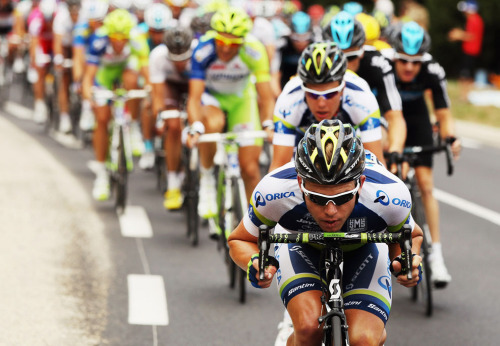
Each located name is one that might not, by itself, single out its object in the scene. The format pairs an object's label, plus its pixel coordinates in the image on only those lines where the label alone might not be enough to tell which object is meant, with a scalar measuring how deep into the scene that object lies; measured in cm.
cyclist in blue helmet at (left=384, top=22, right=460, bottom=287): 1695
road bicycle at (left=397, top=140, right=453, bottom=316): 1578
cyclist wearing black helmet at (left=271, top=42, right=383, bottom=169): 1300
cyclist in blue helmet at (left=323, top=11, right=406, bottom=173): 1560
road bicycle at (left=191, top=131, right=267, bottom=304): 1717
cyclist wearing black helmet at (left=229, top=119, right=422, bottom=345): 931
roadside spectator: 4444
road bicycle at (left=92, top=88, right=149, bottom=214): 2306
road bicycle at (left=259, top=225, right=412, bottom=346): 922
